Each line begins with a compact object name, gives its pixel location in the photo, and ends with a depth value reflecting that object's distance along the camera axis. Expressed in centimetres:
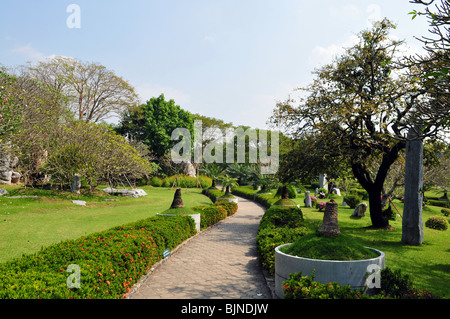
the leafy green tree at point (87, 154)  2345
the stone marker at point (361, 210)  2012
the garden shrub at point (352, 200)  2606
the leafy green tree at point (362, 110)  1393
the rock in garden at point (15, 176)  2786
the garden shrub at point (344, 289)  473
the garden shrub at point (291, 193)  3162
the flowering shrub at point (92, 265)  450
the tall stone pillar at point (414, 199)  1250
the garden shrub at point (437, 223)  1656
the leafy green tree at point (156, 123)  4875
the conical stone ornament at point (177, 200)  1381
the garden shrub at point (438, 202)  3099
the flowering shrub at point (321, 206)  2281
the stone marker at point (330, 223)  638
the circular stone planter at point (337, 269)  553
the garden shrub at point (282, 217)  1309
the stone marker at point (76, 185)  2386
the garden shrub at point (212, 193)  3025
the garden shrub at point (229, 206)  2039
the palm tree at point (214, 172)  4594
